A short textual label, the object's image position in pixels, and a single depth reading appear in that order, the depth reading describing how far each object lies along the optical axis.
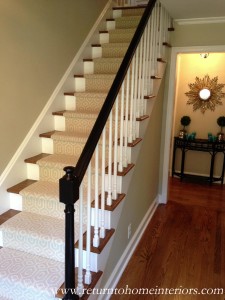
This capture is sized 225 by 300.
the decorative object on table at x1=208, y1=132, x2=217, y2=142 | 5.10
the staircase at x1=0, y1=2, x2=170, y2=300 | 1.75
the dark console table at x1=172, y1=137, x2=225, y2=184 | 5.09
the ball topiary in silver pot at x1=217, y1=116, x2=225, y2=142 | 5.09
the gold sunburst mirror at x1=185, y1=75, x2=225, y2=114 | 5.08
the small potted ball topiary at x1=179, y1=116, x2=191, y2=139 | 5.32
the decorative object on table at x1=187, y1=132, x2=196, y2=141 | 5.25
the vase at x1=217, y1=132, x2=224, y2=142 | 5.07
